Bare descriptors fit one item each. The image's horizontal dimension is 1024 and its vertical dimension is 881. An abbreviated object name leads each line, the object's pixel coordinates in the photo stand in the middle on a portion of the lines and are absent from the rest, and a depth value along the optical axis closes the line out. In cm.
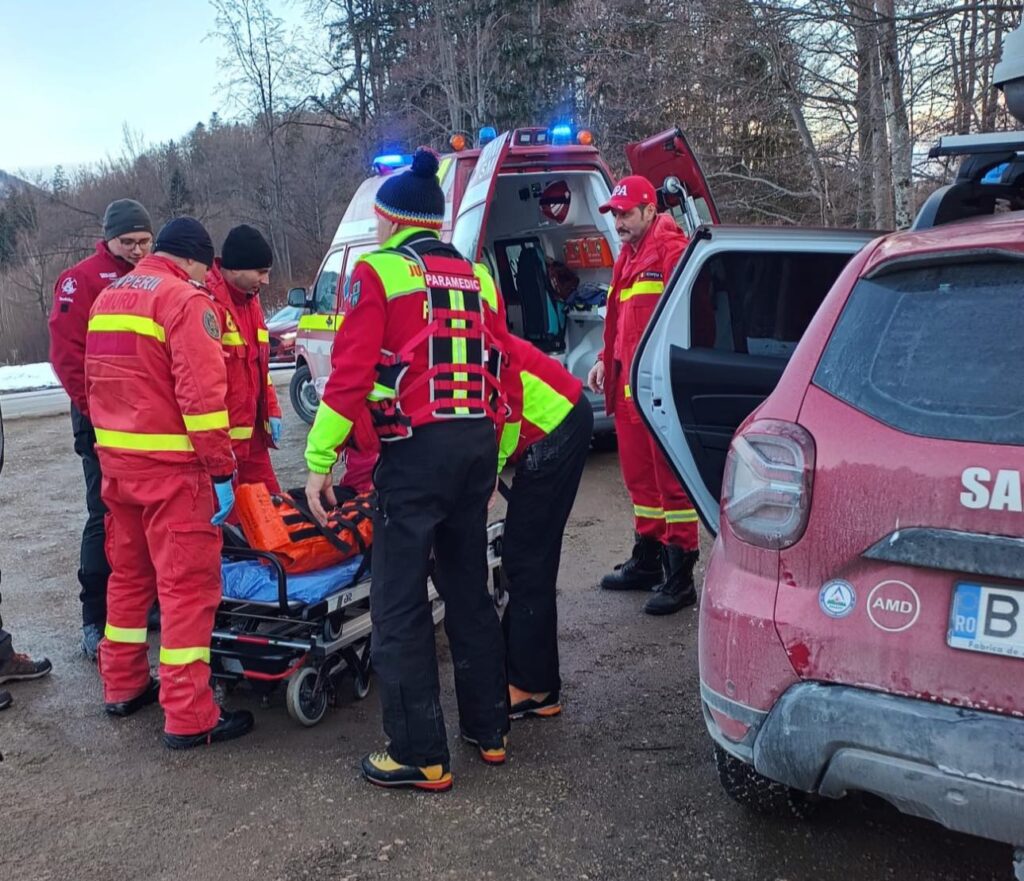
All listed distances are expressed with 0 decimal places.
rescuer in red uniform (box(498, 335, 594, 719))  327
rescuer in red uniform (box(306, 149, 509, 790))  282
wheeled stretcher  332
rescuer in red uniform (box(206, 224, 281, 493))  412
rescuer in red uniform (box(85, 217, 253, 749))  323
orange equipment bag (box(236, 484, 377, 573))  352
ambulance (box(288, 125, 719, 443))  681
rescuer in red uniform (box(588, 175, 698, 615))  442
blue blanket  340
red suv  182
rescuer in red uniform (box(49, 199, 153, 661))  419
